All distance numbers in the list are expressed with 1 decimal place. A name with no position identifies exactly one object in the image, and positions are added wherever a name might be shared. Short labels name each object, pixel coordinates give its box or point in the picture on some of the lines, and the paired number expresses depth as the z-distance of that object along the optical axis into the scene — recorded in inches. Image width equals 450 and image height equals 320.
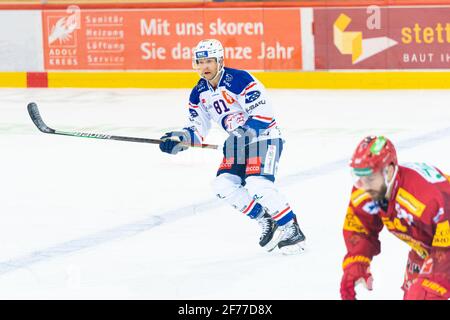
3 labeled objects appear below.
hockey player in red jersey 297.9
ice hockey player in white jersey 492.4
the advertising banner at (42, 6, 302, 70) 1079.0
